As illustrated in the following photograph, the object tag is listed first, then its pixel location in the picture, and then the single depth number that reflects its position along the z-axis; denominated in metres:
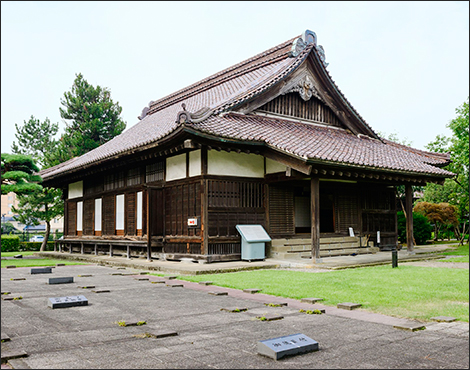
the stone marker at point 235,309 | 6.12
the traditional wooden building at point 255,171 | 13.32
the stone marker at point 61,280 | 9.58
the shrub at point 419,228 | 22.41
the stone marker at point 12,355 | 3.87
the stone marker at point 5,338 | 4.41
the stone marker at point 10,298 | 7.16
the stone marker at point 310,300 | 6.72
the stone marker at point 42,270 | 11.96
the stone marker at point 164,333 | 4.67
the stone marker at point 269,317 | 5.49
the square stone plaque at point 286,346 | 3.85
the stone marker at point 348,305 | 6.11
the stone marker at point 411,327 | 4.65
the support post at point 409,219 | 15.64
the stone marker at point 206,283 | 9.24
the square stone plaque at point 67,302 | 6.41
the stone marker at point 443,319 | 4.51
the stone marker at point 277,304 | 6.54
